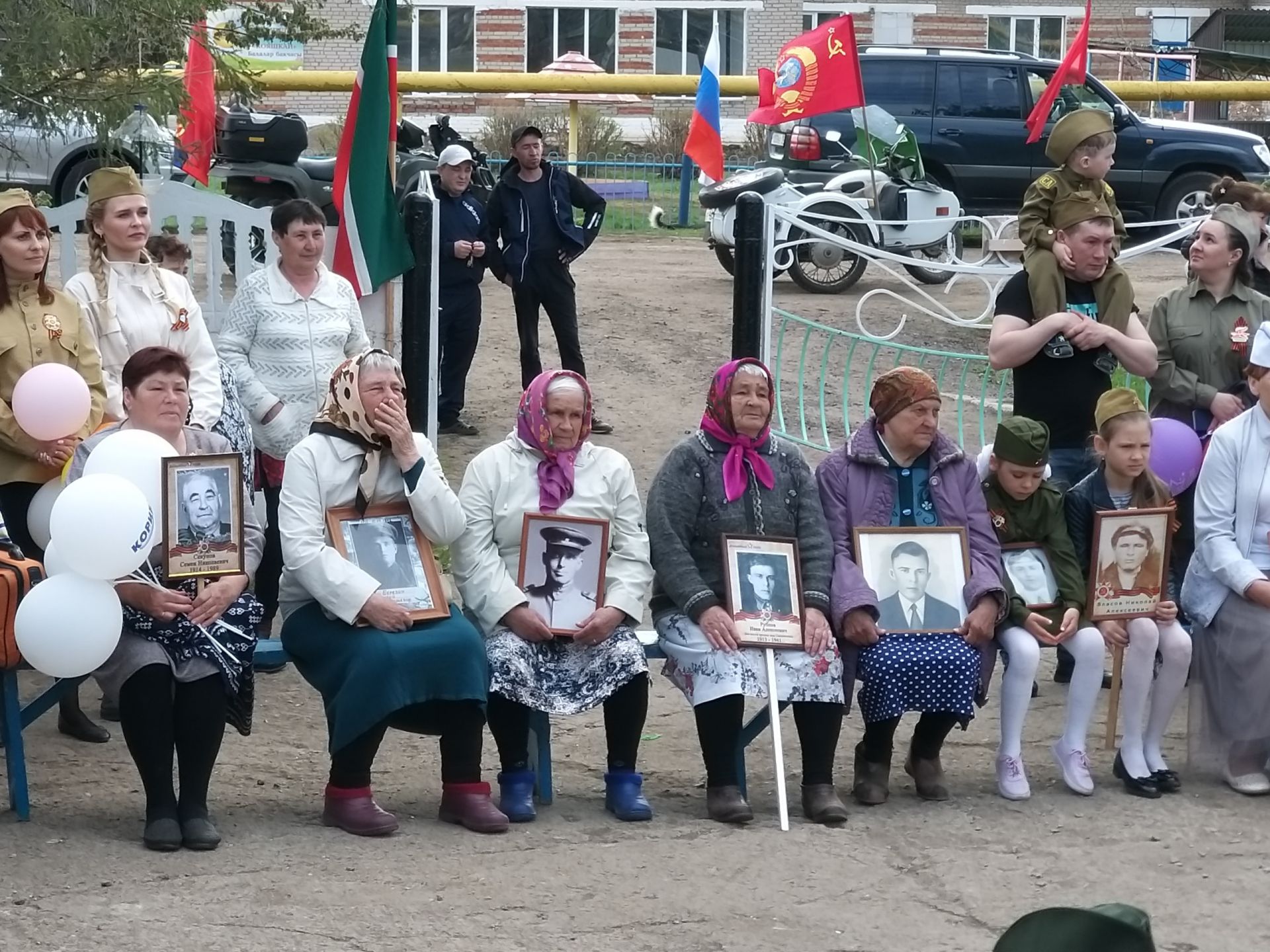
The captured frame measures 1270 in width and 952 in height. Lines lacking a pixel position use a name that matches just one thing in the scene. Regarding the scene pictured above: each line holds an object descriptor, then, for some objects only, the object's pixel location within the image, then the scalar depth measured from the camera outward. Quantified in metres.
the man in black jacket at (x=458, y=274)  10.63
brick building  33.03
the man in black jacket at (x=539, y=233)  10.80
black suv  18.53
